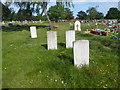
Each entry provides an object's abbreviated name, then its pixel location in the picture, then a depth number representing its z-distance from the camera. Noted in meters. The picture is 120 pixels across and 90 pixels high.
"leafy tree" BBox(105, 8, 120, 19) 86.10
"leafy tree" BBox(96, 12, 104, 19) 92.82
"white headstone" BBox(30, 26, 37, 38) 13.54
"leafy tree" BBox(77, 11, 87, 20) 104.84
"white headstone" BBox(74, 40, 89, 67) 4.76
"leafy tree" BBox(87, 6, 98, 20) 69.19
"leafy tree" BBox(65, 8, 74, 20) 98.45
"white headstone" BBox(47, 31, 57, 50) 7.65
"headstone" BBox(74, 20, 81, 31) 20.95
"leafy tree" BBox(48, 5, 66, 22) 62.94
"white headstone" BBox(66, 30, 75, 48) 8.07
